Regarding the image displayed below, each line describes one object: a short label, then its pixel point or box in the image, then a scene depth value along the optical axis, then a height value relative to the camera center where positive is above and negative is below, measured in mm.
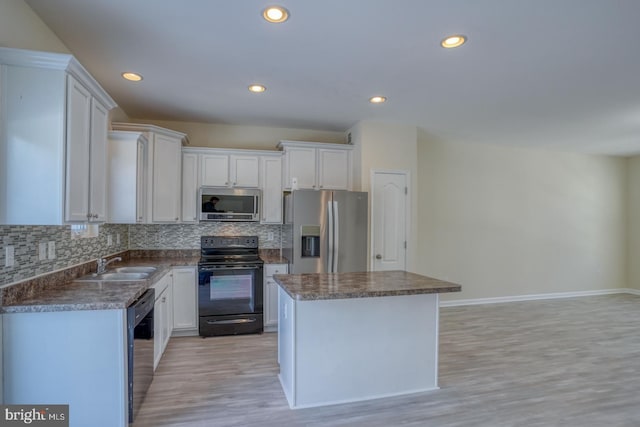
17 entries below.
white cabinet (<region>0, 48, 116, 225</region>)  1809 +477
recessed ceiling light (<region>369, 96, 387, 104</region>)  3457 +1313
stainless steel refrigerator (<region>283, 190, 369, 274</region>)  3920 -139
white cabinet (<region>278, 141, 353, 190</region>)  4320 +737
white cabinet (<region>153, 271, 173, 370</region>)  2889 -947
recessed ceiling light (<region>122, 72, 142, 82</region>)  2951 +1325
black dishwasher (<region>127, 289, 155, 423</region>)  2107 -911
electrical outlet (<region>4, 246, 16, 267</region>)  1922 -226
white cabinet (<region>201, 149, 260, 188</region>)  4176 +655
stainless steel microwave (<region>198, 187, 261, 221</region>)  4090 +198
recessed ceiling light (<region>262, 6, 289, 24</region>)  1993 +1299
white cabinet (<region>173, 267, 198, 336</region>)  3801 -964
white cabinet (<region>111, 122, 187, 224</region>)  3715 +564
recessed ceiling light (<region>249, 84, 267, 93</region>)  3189 +1317
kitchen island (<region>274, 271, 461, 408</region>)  2418 -932
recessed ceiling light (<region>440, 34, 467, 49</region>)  2279 +1291
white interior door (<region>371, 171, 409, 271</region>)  4340 -2
